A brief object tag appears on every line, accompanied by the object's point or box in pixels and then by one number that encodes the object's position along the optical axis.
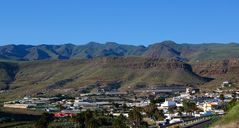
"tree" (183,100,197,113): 138.62
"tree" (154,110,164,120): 125.69
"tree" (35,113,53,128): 103.19
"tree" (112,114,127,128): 91.19
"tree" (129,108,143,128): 107.28
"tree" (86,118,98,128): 96.14
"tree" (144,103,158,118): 131.61
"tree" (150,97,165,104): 183.89
